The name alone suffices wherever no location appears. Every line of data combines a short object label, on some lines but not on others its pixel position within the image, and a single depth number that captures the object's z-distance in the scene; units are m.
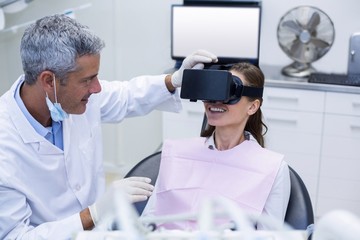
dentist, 1.28
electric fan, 2.62
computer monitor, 2.65
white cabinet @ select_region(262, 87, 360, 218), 2.46
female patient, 1.42
